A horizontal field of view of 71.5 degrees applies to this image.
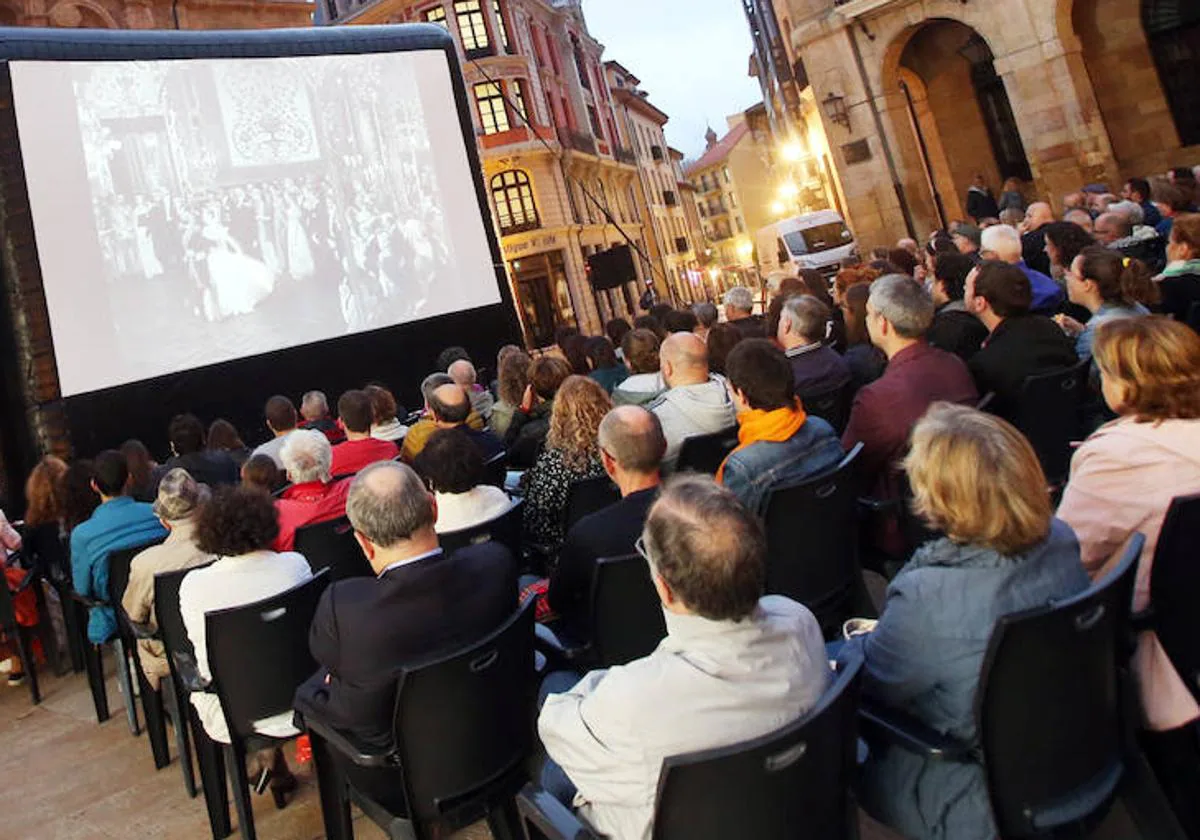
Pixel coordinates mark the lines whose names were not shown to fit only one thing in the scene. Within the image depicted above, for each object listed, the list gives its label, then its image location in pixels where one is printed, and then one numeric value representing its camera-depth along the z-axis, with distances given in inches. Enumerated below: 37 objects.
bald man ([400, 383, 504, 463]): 189.3
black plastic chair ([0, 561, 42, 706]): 195.3
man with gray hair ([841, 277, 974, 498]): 134.3
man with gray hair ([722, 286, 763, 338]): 268.2
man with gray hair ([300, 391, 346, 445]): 273.7
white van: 675.4
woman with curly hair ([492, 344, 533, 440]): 211.3
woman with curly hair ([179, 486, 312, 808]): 115.4
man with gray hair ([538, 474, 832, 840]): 59.9
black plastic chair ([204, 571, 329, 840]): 110.3
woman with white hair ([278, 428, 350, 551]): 150.8
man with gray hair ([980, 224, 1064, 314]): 197.5
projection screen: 377.4
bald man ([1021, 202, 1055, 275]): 265.3
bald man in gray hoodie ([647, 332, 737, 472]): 155.9
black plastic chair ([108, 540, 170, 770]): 151.7
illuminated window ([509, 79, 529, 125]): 1137.4
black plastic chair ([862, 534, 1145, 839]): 62.4
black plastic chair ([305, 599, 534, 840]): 84.4
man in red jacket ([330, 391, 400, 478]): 191.2
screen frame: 378.3
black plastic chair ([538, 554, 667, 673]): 101.2
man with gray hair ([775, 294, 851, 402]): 173.0
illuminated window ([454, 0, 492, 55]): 1130.7
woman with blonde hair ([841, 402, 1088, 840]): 68.0
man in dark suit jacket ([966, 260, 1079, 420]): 148.3
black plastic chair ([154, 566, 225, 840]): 125.3
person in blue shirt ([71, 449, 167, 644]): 164.2
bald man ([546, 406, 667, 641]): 105.6
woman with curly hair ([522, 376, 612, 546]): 143.6
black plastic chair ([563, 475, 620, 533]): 136.8
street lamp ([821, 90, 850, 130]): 577.9
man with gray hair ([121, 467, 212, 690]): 139.0
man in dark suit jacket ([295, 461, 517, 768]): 87.7
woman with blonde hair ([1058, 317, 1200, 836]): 77.5
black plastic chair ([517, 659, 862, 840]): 54.7
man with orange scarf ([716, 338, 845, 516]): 120.0
